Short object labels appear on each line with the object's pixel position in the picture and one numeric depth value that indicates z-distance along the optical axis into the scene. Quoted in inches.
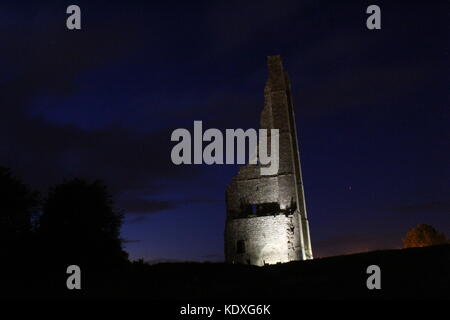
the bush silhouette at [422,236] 1950.1
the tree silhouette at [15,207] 1027.9
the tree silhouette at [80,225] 970.1
